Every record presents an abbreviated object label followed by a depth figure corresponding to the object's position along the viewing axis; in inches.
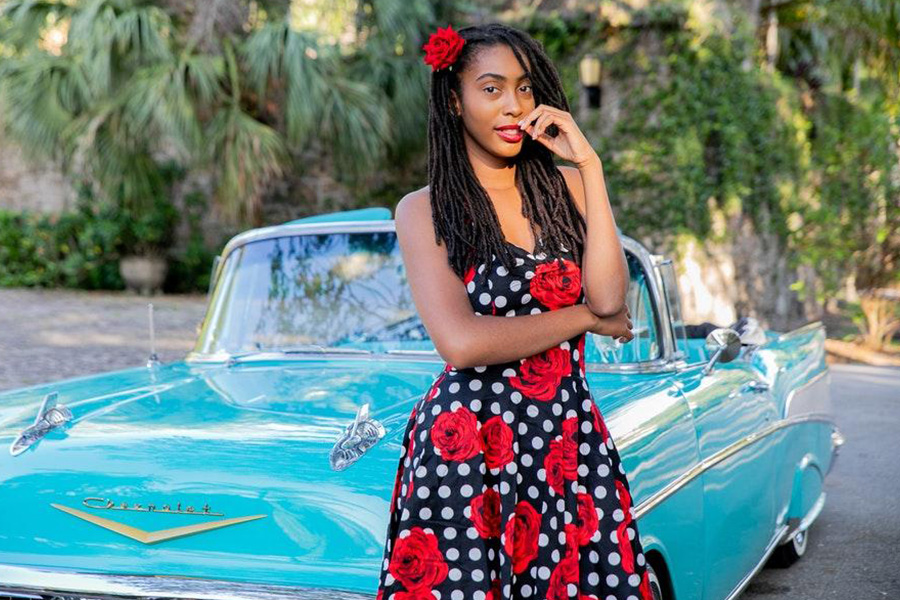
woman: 87.6
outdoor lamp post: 581.0
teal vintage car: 105.4
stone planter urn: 675.4
